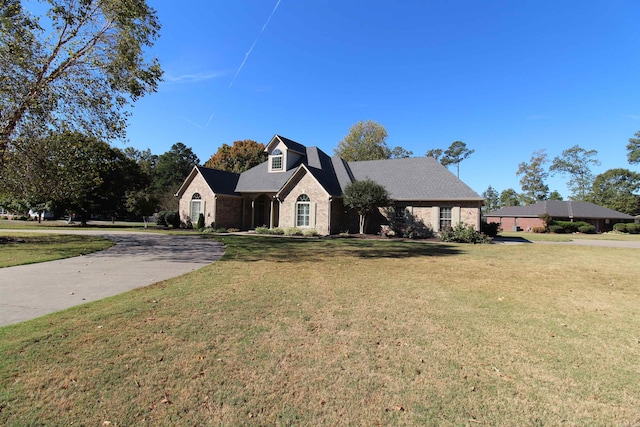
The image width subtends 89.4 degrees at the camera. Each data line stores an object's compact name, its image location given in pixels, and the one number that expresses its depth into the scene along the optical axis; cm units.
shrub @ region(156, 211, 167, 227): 3029
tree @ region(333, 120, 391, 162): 4950
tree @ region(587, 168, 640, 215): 6316
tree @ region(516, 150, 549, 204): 6900
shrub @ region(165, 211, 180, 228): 2961
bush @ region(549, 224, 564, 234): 4248
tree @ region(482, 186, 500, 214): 10016
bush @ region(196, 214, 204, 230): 2669
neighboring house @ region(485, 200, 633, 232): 4797
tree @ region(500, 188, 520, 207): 7874
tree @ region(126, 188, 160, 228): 3058
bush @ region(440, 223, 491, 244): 2044
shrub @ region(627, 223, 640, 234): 4457
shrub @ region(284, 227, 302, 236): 2343
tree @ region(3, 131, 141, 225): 1501
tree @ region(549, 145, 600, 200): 6638
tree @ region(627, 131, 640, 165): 6275
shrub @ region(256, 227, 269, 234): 2462
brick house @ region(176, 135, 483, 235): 2266
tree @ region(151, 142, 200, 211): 7106
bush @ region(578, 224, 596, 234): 4291
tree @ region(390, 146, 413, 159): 6132
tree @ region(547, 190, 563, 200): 7638
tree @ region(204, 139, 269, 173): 5188
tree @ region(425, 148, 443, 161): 7606
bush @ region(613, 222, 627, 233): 4493
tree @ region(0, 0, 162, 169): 1264
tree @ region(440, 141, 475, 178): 7638
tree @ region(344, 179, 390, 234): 2122
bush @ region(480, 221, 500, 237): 2567
